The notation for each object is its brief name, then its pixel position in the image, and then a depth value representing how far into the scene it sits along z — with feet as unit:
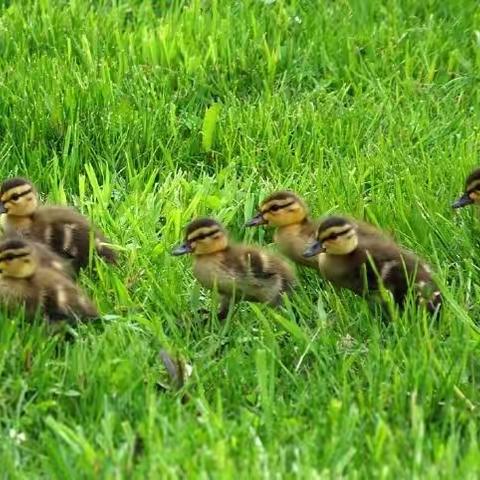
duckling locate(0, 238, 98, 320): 24.88
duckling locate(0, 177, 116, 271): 28.04
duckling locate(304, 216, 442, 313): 26.11
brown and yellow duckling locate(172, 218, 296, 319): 26.94
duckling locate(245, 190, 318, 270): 28.63
